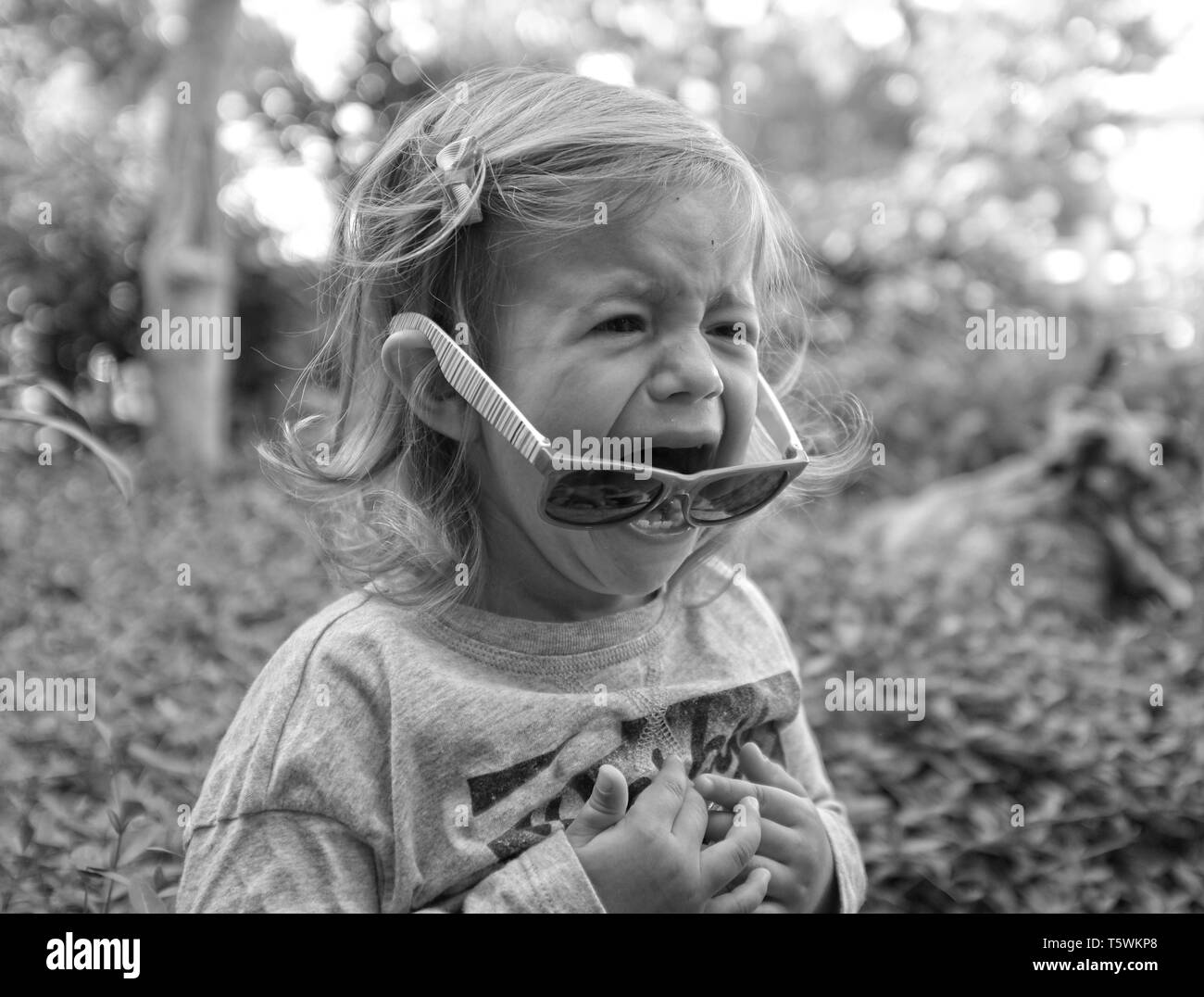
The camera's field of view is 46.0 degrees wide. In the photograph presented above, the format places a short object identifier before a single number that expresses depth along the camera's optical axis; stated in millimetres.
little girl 472
